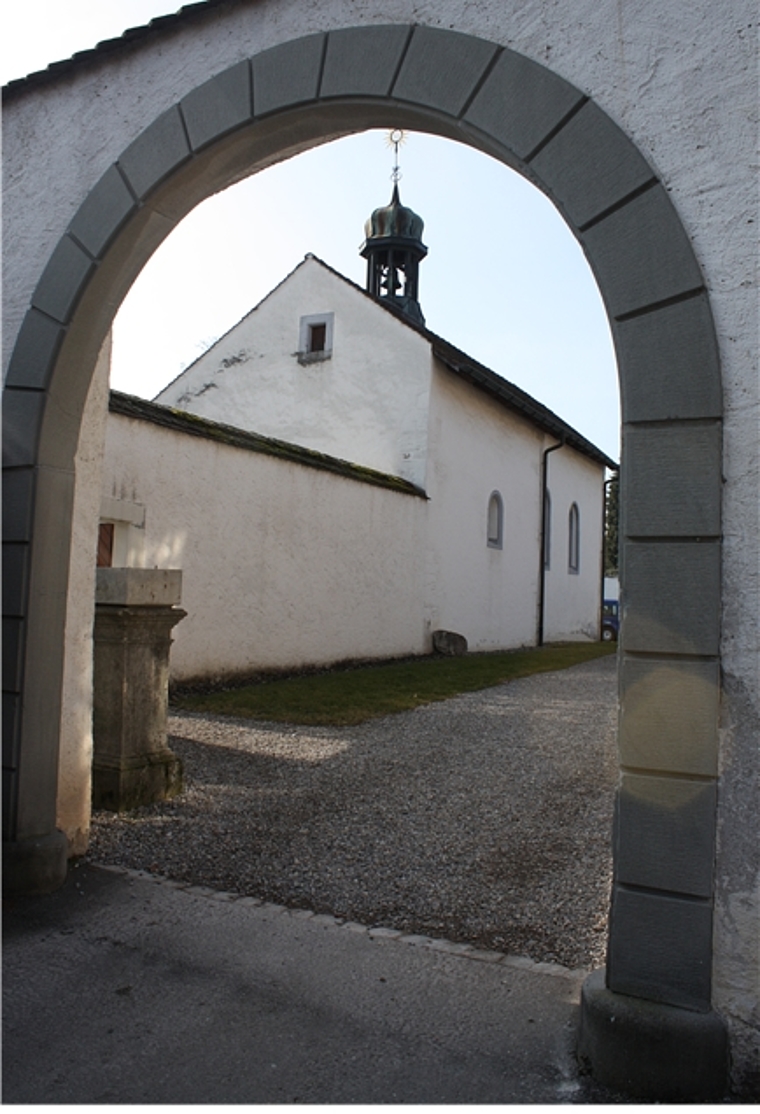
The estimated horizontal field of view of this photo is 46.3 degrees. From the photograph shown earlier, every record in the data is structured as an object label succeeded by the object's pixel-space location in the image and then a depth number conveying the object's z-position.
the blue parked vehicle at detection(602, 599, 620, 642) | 28.64
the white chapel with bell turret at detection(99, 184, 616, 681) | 10.51
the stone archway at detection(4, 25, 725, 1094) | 2.47
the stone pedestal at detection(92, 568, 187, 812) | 5.12
